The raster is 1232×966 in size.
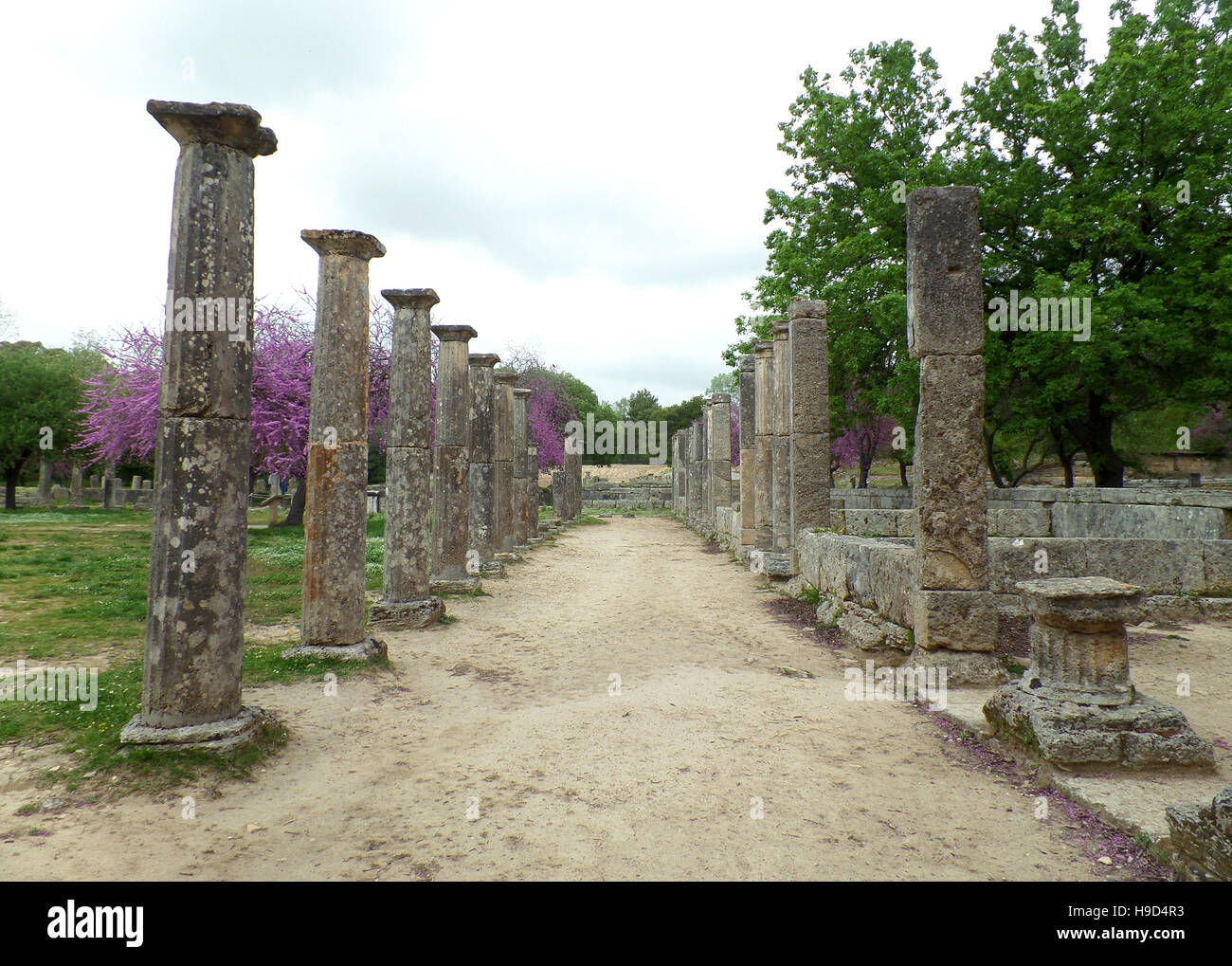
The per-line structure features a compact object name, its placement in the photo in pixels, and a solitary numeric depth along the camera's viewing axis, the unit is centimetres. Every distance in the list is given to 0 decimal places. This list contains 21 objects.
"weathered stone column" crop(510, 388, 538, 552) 1802
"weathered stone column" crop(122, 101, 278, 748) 432
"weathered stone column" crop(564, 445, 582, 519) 2803
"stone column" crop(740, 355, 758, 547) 1568
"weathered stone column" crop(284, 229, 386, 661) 678
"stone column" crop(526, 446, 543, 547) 1942
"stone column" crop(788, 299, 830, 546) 1100
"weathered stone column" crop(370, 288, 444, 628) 852
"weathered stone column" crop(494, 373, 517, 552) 1559
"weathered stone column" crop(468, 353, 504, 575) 1362
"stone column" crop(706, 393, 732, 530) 2071
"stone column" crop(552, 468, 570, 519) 2684
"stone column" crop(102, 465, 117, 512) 3106
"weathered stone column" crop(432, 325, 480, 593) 1101
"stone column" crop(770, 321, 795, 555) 1254
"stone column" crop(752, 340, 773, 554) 1426
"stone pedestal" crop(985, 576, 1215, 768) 423
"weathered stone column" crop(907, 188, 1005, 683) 625
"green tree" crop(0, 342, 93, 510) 2609
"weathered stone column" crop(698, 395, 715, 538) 2130
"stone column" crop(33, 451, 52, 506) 3075
